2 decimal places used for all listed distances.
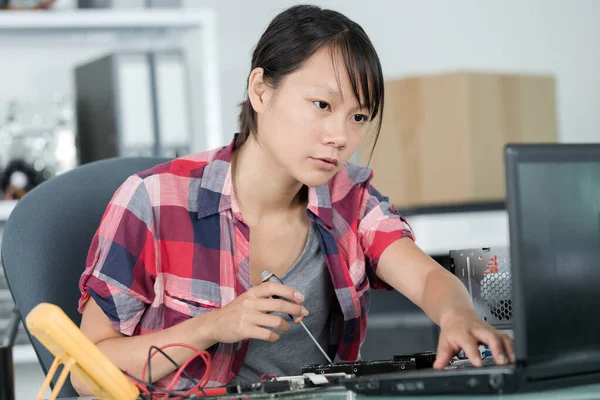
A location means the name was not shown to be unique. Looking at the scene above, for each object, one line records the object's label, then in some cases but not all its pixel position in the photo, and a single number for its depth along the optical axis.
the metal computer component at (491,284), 1.98
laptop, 1.61
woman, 2.02
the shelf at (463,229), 3.78
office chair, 2.08
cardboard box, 3.87
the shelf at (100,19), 3.20
